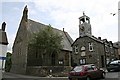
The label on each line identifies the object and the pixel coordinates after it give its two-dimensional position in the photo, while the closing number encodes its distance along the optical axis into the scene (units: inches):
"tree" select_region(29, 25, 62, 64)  573.1
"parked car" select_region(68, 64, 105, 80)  282.1
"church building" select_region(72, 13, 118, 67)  671.2
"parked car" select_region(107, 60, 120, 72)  389.3
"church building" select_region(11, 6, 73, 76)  601.8
